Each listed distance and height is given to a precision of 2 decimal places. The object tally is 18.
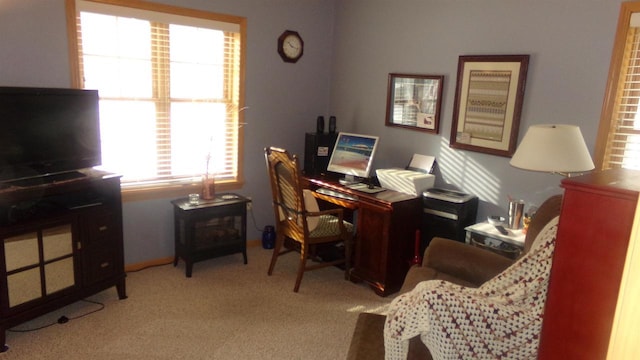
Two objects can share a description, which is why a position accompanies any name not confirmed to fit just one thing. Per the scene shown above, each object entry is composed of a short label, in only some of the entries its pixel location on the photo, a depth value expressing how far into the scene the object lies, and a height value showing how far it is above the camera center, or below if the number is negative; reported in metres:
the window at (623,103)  2.53 +0.10
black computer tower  3.98 -0.41
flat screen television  2.53 -0.24
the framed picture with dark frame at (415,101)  3.51 +0.06
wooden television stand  2.44 -0.88
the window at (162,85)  3.15 +0.08
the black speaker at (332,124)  4.11 -0.17
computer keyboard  3.45 -0.69
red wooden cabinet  0.96 -0.32
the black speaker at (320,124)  4.08 -0.18
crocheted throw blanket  1.56 -0.73
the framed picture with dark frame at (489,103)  3.00 +0.07
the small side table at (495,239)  2.73 -0.77
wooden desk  3.20 -0.92
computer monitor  3.70 -0.41
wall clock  4.00 +0.50
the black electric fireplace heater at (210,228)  3.46 -1.02
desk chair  3.17 -0.83
